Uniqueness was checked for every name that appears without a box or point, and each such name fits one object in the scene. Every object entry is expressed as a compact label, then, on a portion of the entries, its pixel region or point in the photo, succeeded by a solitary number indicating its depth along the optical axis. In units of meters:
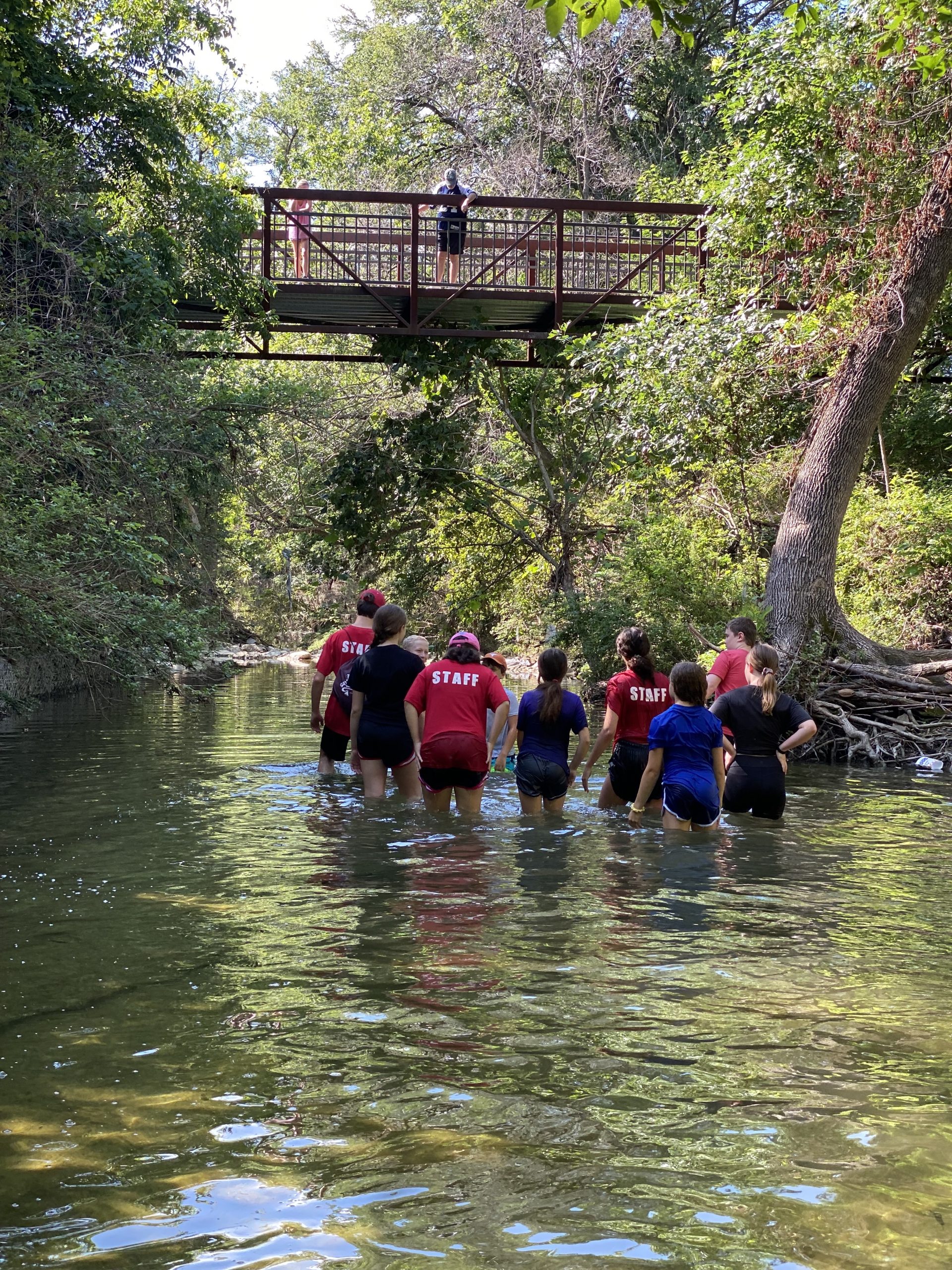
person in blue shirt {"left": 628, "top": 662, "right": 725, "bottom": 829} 9.23
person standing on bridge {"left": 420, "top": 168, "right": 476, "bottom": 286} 22.44
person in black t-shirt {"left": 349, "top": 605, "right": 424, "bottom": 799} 10.52
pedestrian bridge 21.38
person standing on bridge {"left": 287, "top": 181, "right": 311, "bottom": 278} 21.56
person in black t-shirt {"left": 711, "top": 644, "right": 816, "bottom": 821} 9.91
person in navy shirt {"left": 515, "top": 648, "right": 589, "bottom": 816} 10.15
